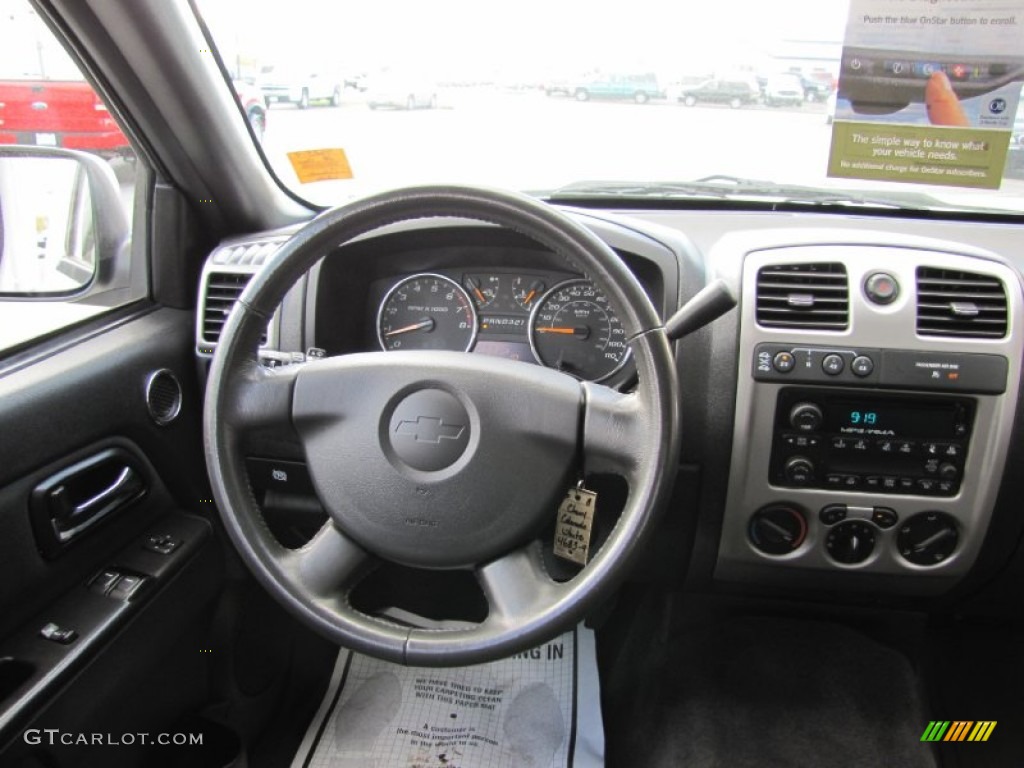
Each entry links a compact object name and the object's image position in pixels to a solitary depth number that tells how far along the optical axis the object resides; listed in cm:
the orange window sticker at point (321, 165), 174
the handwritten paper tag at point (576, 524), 112
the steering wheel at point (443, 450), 101
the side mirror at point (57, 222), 153
